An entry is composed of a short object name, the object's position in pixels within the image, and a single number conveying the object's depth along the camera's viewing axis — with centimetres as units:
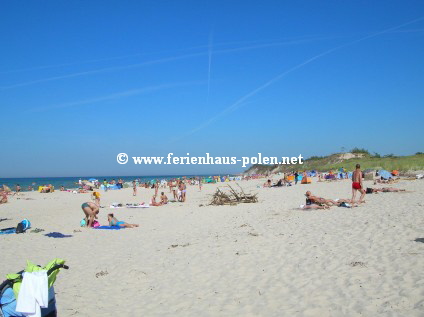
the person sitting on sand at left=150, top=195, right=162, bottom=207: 2018
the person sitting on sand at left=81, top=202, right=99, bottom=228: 1310
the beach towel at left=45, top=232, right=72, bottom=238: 1137
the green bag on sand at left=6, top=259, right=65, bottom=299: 370
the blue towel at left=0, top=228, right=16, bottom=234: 1243
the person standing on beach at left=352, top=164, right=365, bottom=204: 1437
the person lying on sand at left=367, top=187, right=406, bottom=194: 1755
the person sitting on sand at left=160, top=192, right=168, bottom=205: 2066
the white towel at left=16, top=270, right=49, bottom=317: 355
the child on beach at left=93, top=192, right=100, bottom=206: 1784
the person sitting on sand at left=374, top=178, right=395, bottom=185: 2383
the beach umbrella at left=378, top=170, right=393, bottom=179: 2569
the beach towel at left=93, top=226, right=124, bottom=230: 1258
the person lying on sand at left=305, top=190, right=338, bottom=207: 1409
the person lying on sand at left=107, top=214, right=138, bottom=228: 1278
